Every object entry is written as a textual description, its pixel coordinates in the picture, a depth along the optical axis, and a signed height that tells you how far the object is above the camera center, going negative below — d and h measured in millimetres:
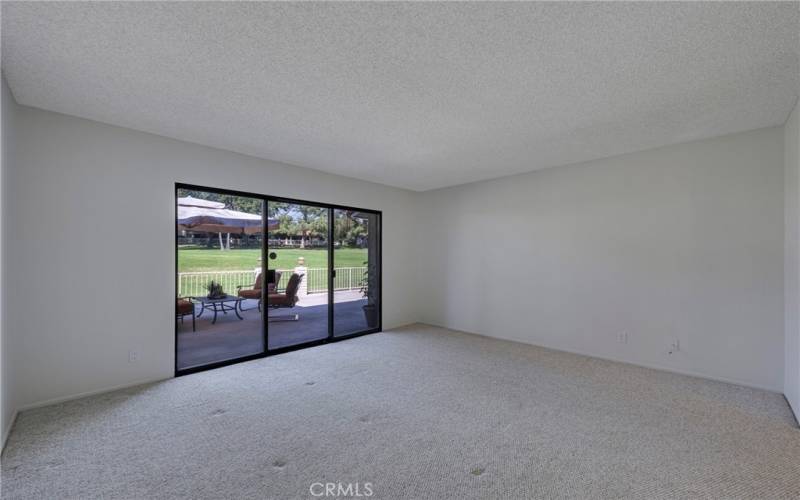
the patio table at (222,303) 4328 -677
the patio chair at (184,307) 3910 -645
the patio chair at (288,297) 4907 -662
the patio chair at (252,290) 4514 -504
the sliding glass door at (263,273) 3945 -285
